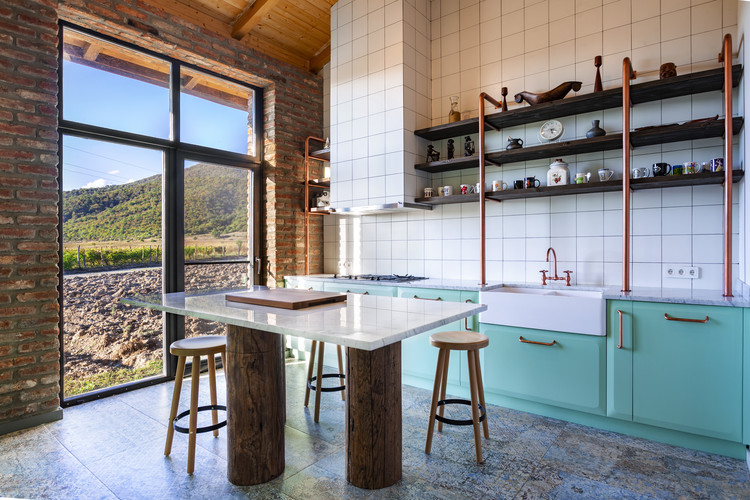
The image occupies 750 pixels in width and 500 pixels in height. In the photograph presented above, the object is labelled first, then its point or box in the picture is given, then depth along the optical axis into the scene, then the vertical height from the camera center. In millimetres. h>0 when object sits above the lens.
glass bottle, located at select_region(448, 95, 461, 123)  3789 +1241
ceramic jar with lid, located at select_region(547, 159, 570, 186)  3178 +561
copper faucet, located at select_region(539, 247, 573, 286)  3217 -244
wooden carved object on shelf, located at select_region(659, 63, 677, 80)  2803 +1202
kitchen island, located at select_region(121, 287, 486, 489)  1928 -713
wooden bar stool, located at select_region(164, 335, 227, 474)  2244 -738
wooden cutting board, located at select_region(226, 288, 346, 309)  2029 -277
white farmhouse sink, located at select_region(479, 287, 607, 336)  2682 -443
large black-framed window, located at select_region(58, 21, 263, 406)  3256 +1080
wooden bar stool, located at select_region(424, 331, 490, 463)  2283 -739
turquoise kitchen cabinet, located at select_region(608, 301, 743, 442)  2301 -711
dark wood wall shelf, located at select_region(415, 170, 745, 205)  2594 +426
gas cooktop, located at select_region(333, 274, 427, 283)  3854 -307
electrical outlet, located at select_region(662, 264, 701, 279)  2859 -179
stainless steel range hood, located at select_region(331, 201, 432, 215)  3822 +371
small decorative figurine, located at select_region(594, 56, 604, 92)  3080 +1271
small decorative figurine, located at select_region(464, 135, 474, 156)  3738 +906
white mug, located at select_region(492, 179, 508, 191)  3453 +514
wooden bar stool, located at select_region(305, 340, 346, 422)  2857 -978
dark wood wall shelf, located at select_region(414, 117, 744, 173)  2613 +743
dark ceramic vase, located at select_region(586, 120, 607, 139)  3016 +845
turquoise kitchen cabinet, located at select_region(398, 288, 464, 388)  3279 -893
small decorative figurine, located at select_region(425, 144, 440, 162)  3943 +883
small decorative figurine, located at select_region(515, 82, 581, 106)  3123 +1189
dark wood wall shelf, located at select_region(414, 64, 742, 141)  2627 +1061
